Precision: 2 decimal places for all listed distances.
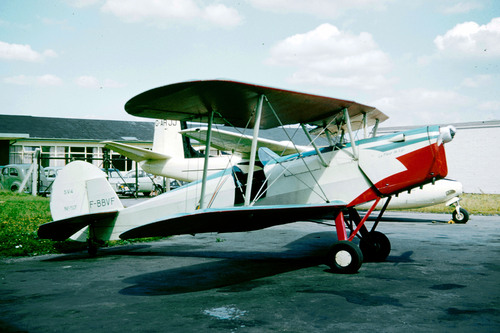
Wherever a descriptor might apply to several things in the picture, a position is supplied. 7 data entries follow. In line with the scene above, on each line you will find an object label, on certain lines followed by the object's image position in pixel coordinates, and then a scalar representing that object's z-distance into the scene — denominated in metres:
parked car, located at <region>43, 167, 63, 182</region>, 26.19
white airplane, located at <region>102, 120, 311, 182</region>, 16.34
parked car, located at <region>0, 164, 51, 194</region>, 24.88
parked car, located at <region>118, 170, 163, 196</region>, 26.95
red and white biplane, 5.68
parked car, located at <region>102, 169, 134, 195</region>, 25.69
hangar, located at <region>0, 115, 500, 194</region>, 27.33
